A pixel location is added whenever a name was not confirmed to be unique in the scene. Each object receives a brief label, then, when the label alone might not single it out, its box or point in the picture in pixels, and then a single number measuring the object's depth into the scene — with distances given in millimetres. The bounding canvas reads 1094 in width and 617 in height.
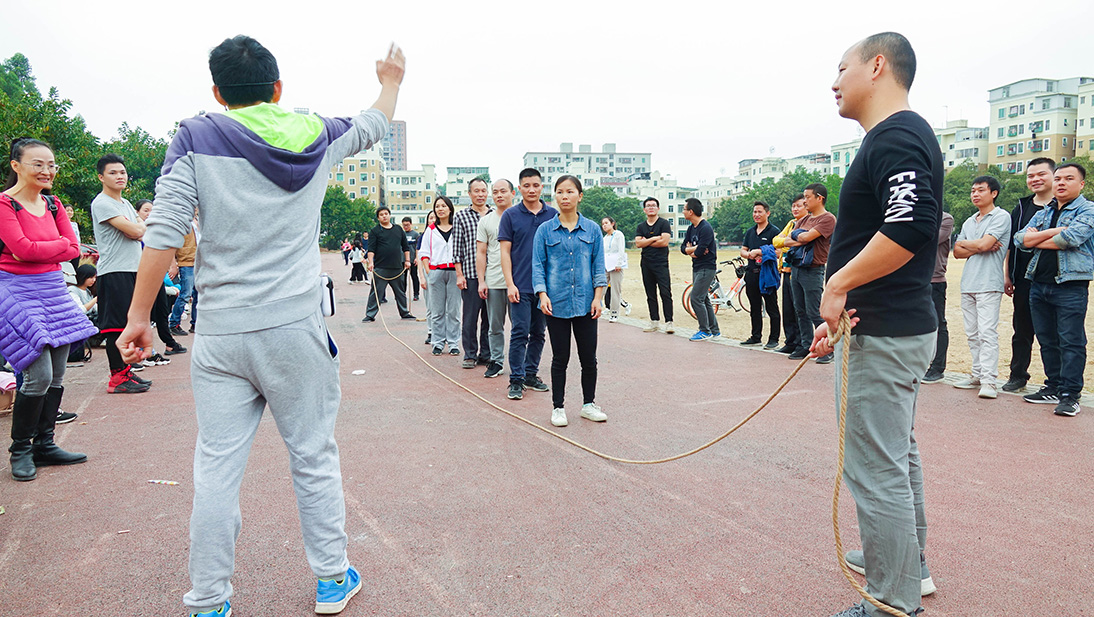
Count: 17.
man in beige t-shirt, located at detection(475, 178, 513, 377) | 7656
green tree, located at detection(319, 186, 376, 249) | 85625
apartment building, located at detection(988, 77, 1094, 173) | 83000
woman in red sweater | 4203
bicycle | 15414
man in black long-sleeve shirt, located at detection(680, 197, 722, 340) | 10578
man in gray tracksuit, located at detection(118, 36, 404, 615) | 2359
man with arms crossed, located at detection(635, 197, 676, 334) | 11277
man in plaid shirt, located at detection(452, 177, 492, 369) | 8172
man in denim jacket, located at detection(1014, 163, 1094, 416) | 5801
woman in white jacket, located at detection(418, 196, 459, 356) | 9414
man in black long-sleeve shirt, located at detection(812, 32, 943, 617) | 2414
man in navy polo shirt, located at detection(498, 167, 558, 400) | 6719
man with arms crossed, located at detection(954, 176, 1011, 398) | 6547
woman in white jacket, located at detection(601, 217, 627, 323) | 13312
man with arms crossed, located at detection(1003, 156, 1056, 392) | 6402
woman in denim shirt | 5559
